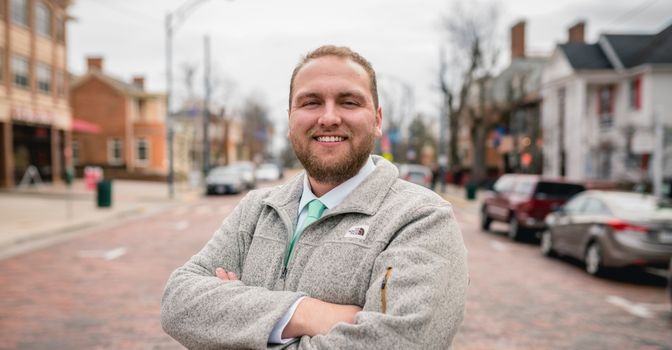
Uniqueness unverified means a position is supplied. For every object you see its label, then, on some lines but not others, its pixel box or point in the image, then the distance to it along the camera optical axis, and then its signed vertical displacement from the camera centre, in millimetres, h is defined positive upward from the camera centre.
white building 29578 +3179
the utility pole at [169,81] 26297 +3733
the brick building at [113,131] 48812 +2396
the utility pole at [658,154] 16062 +89
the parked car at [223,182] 33500 -1361
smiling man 1906 -359
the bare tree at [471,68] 40594 +6382
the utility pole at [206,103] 38156 +3923
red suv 14508 -1105
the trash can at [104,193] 20531 -1220
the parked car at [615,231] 9188 -1248
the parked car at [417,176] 30672 -947
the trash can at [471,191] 30359 -1745
